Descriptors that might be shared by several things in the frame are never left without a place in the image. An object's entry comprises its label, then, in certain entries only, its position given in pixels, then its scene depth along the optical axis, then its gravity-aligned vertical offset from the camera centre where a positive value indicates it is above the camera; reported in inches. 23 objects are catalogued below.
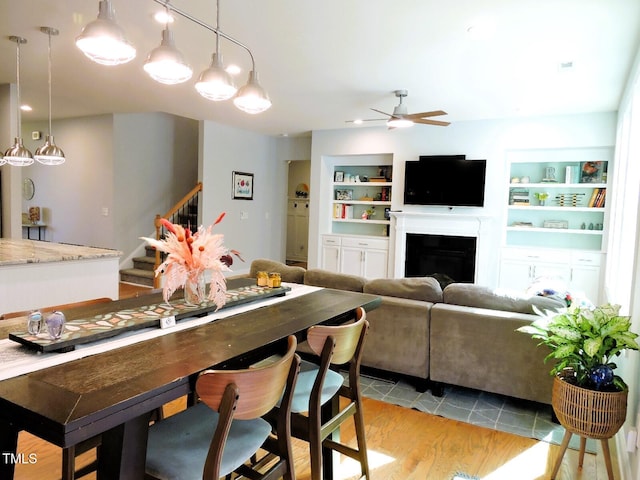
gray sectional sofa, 115.3 -33.5
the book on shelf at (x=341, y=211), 304.7 +2.5
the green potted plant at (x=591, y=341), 79.9 -22.6
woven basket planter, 81.0 -36.3
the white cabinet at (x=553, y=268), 217.9 -24.6
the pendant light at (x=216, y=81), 82.0 +24.8
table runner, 52.0 -20.0
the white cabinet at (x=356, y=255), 278.4 -26.9
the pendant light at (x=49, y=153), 140.6 +16.8
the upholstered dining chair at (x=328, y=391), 66.9 -31.8
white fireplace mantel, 243.3 -6.0
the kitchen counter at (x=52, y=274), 123.2 -22.0
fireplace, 249.0 -23.3
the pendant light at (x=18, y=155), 143.3 +16.1
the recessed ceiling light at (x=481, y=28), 116.5 +53.9
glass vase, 78.7 -15.1
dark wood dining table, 41.4 -19.9
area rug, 108.4 -53.1
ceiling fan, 183.5 +43.0
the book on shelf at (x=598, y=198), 221.1 +13.3
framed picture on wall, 297.7 +18.1
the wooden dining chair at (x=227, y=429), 48.9 -31.2
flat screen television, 243.4 +21.6
